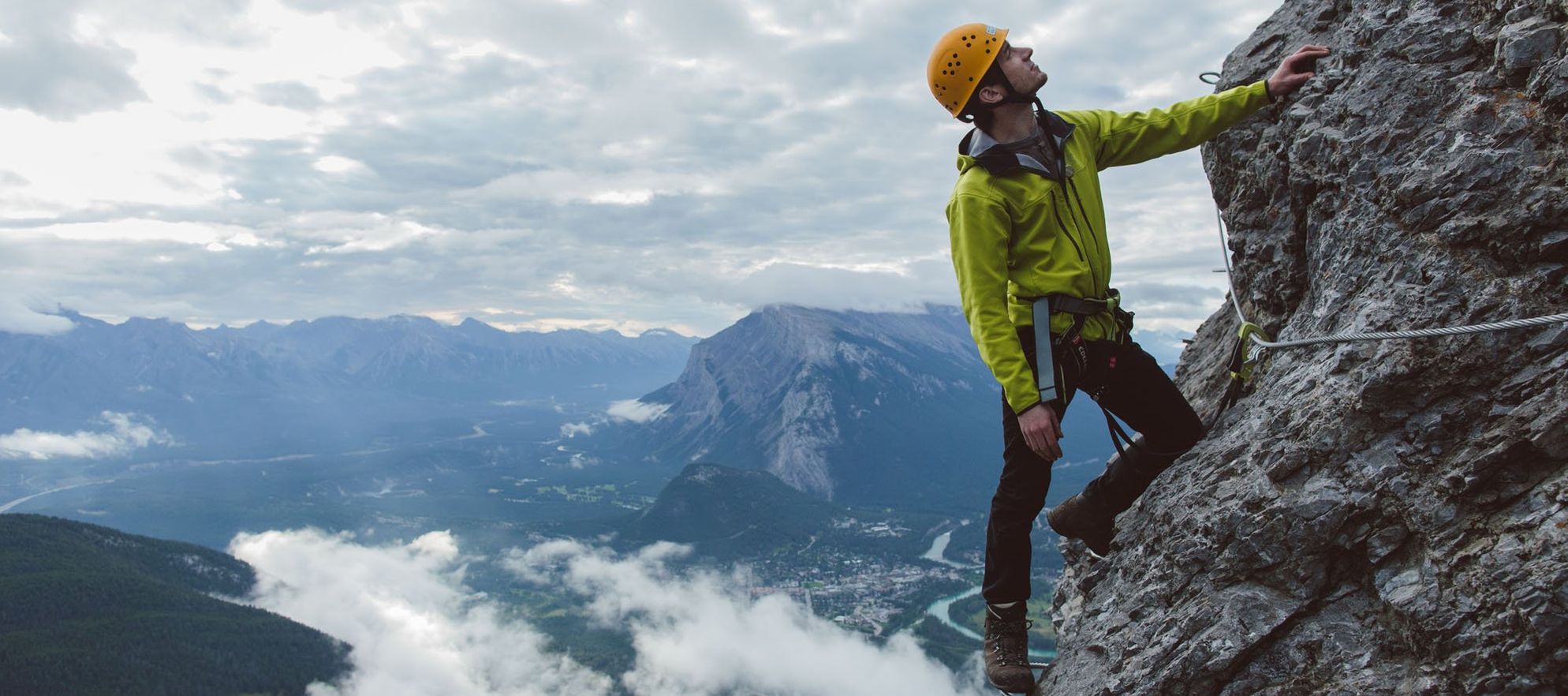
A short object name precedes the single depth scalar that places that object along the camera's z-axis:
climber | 5.62
